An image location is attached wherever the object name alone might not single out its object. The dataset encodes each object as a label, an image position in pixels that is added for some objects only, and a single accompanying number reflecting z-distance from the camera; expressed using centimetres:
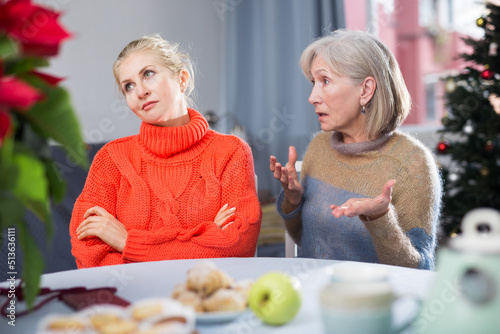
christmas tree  248
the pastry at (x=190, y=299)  69
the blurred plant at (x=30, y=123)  50
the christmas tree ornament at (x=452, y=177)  260
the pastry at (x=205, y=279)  71
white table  69
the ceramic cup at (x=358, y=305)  58
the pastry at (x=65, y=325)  56
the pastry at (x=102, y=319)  58
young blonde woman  130
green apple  67
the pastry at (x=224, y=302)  69
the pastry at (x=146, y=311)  59
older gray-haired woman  139
